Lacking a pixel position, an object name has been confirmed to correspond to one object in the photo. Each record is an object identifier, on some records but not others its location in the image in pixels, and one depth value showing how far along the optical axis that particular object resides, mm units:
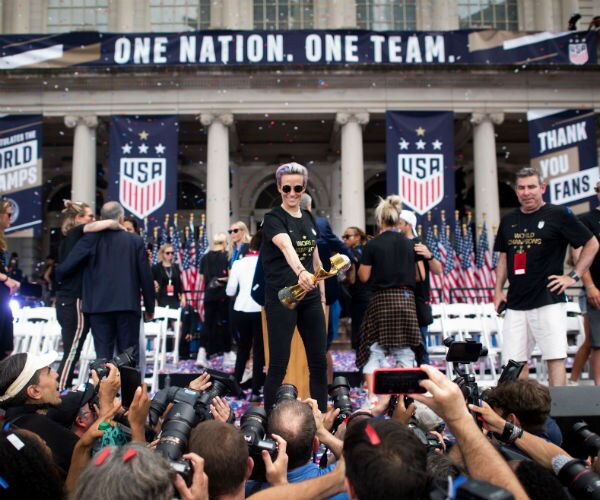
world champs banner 16078
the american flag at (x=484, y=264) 13942
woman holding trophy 4219
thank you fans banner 15984
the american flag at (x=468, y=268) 13580
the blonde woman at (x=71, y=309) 6074
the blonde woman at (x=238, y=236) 7758
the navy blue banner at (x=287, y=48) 16422
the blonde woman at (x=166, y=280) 9828
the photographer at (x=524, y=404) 2844
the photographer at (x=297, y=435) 2486
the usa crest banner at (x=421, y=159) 15648
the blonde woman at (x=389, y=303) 5242
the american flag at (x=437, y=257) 13703
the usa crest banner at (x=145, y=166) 15852
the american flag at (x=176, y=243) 14628
